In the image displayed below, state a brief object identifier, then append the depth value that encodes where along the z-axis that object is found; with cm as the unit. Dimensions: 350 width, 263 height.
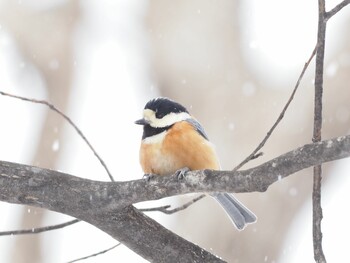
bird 571
